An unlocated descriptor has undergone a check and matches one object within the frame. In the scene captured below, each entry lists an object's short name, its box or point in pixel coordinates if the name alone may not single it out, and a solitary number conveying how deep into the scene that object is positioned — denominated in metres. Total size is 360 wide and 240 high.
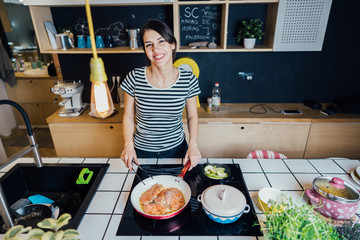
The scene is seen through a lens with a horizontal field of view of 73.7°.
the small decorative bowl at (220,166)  1.24
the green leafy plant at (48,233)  0.66
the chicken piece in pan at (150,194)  1.08
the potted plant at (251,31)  2.42
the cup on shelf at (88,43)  2.59
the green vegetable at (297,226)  0.75
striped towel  1.66
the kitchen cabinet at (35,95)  3.83
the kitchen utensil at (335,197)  0.97
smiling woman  1.50
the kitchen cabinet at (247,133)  2.45
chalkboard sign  2.51
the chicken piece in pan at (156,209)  1.03
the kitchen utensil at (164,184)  1.10
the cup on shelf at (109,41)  2.58
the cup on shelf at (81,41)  2.54
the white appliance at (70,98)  2.38
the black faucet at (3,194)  0.92
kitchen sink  1.30
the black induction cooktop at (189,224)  0.97
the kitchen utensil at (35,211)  1.12
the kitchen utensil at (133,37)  2.42
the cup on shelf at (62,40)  2.48
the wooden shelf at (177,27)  2.22
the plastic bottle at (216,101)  2.61
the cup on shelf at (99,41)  2.54
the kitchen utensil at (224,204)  0.96
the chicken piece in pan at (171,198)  1.05
